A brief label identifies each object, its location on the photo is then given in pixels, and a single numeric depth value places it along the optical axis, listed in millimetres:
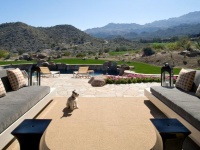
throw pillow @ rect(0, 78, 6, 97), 5363
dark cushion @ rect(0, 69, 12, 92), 6207
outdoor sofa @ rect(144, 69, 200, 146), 4043
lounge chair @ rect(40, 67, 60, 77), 13816
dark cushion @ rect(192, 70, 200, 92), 6194
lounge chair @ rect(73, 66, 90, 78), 14250
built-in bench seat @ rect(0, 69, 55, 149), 3884
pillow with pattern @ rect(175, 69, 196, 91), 6379
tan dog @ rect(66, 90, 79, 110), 6524
